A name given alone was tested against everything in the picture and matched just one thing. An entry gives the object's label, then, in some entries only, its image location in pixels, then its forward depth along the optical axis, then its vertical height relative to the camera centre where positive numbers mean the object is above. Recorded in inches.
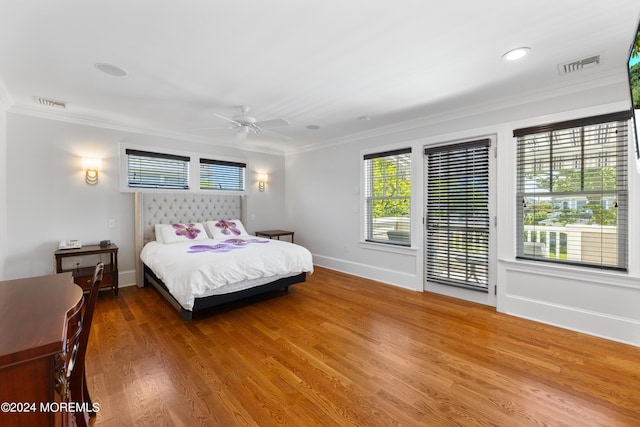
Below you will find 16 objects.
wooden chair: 48.5 -28.0
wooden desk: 33.6 -18.8
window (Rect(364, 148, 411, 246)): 170.6 +7.8
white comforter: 113.2 -25.1
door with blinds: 137.9 -6.4
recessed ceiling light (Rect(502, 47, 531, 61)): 87.7 +50.6
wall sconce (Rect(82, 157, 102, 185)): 154.3 +23.8
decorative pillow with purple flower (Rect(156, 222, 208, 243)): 167.2 -14.3
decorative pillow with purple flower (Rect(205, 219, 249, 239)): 188.1 -13.5
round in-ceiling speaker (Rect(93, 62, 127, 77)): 98.3 +51.7
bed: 115.9 -21.8
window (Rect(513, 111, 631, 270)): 104.8 +6.5
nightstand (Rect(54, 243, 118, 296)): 137.2 -31.5
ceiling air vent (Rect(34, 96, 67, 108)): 129.6 +52.4
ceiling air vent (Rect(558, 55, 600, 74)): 94.3 +51.0
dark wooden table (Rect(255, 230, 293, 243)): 219.1 -19.4
